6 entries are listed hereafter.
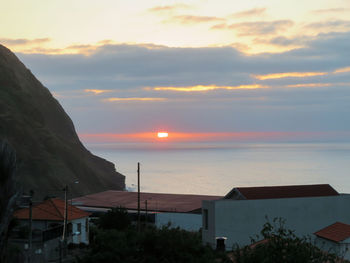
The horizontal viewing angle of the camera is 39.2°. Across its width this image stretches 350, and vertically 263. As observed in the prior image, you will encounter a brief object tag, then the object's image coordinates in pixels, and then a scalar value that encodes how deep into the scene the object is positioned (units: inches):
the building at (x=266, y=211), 2059.5
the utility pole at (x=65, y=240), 2136.4
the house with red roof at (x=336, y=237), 1815.9
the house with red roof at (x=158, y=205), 3456.0
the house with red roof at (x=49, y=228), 2244.1
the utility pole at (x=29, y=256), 2001.5
